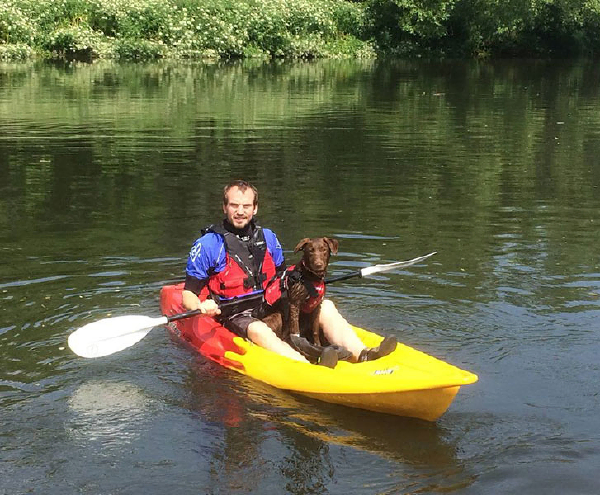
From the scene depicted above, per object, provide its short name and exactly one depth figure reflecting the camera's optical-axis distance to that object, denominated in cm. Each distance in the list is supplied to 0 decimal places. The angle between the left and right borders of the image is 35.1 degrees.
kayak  542
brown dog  601
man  625
